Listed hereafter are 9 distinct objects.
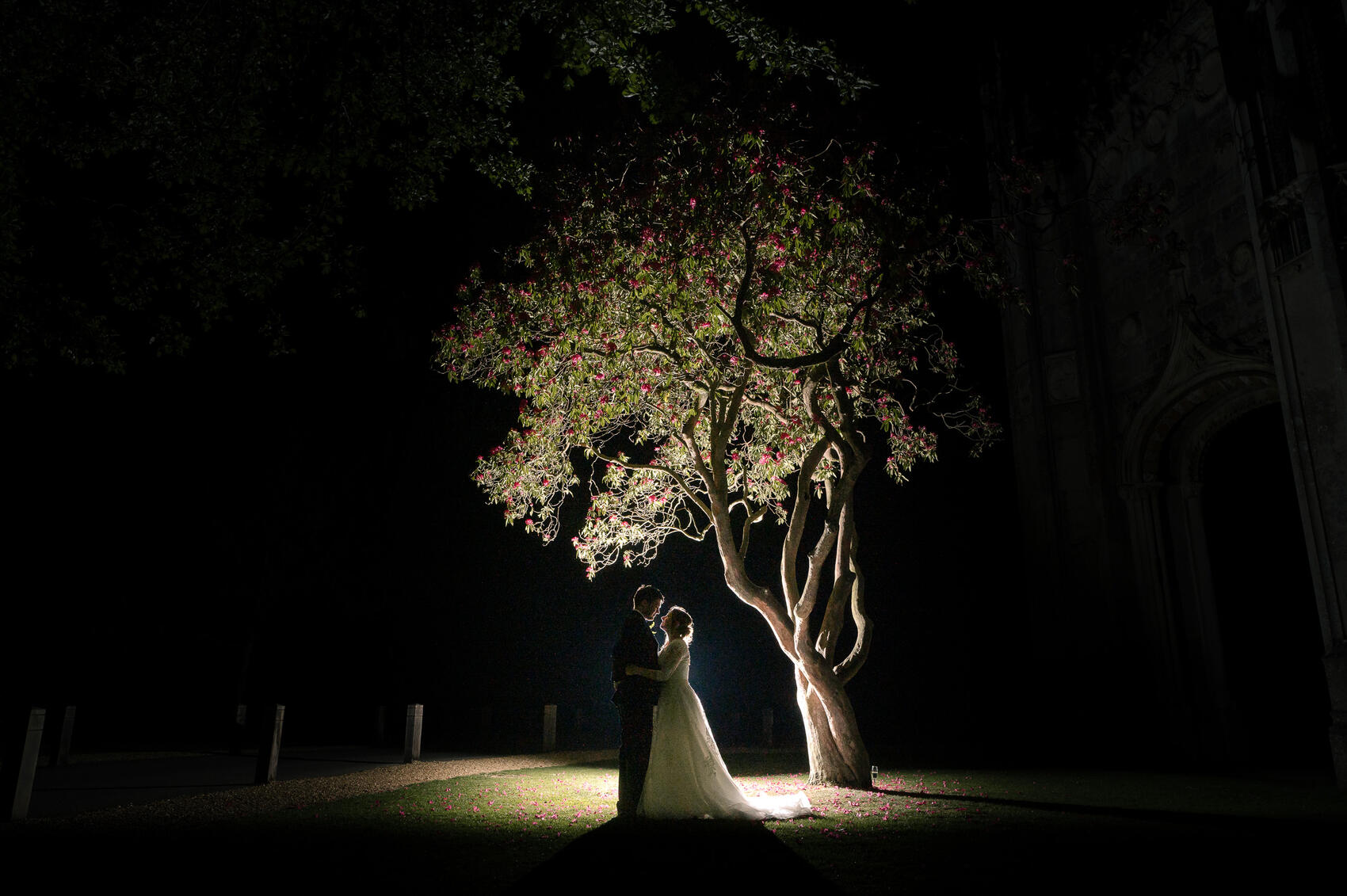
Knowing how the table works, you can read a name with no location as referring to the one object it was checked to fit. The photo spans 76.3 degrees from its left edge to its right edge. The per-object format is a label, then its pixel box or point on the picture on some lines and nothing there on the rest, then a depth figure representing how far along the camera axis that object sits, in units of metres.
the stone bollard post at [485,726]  18.08
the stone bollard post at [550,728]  15.40
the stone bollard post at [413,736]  13.00
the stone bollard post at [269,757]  10.02
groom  7.12
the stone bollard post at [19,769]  7.13
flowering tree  9.12
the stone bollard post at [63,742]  11.77
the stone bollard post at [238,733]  14.39
